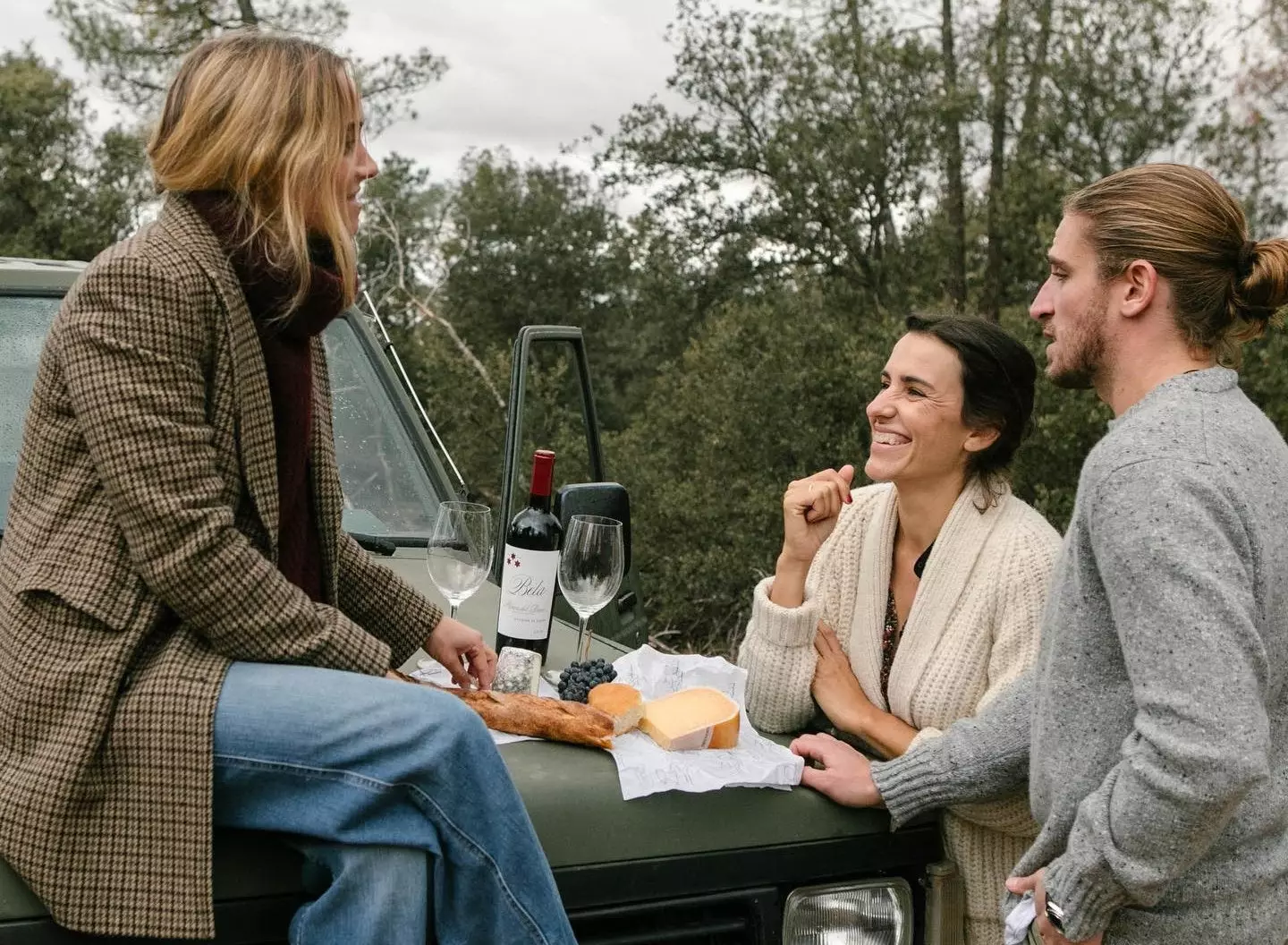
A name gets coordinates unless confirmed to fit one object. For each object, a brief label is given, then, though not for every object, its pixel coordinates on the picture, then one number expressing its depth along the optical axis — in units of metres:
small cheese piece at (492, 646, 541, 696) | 2.58
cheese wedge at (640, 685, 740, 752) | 2.43
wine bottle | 2.69
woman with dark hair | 2.77
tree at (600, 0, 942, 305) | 11.86
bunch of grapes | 2.57
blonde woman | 1.90
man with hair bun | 1.84
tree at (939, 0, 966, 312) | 11.52
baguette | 2.34
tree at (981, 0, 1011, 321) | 11.21
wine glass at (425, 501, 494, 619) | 2.71
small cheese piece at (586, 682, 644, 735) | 2.45
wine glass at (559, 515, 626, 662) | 2.76
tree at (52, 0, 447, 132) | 15.71
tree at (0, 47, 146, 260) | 20.98
